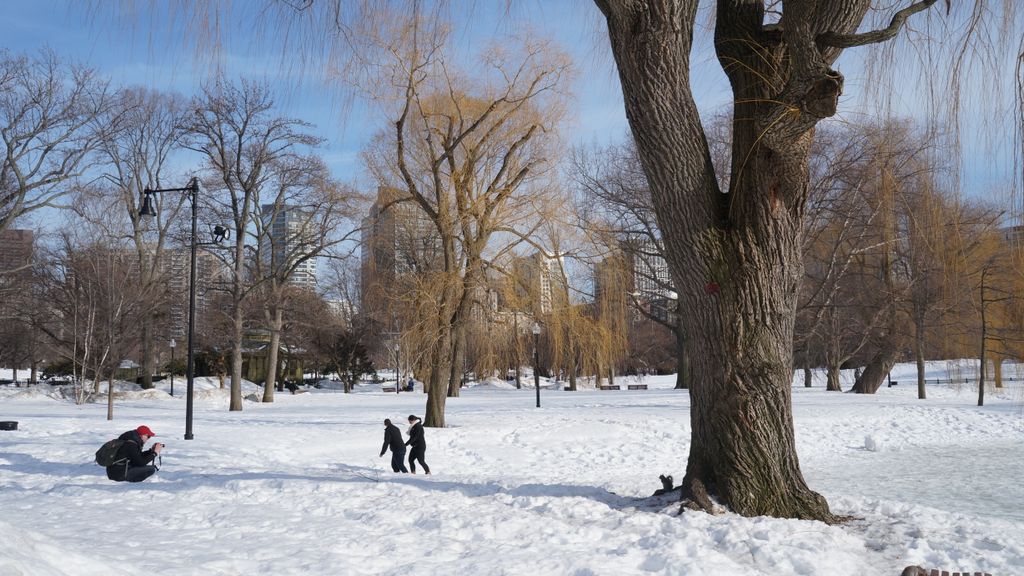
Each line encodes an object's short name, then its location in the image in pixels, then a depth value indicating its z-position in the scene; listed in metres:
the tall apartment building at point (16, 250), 33.22
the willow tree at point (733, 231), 7.33
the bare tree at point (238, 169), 29.31
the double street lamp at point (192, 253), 17.66
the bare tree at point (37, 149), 25.48
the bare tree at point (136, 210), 33.75
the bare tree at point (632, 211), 28.84
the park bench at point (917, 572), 5.70
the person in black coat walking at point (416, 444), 13.81
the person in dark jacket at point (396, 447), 13.55
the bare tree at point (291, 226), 31.47
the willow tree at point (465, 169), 18.59
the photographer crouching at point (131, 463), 10.88
